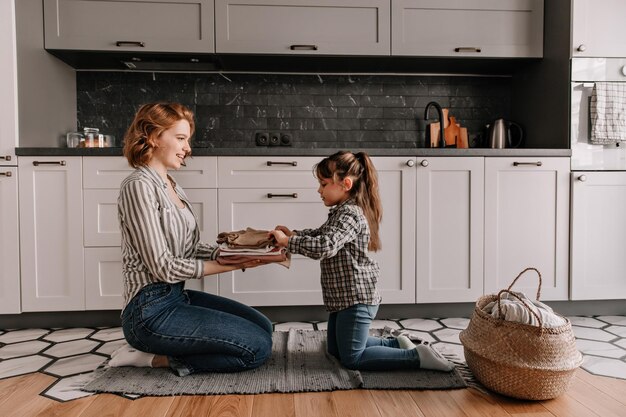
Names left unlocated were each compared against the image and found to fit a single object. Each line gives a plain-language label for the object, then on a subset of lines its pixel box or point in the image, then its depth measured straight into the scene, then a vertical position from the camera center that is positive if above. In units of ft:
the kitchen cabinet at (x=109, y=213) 8.23 -0.37
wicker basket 5.25 -1.77
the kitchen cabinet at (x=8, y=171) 8.09 +0.31
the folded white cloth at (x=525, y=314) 5.43 -1.35
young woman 5.65 -0.94
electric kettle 10.02 +1.11
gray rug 5.67 -2.21
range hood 9.37 +2.48
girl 6.02 -0.88
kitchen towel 8.72 +1.33
